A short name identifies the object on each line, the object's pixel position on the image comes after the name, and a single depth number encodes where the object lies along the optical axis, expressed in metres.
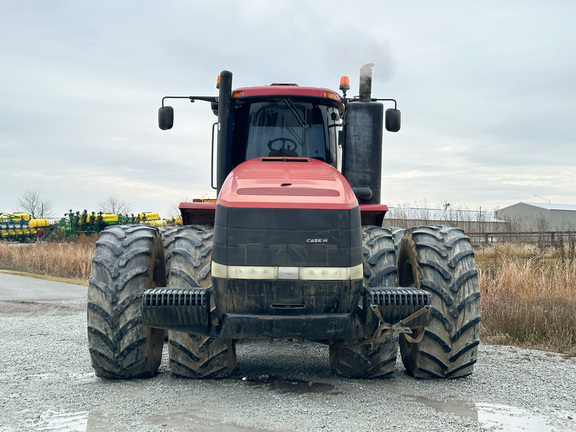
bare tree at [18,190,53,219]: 92.00
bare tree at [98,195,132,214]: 86.81
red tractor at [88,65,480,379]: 5.09
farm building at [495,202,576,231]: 63.41
